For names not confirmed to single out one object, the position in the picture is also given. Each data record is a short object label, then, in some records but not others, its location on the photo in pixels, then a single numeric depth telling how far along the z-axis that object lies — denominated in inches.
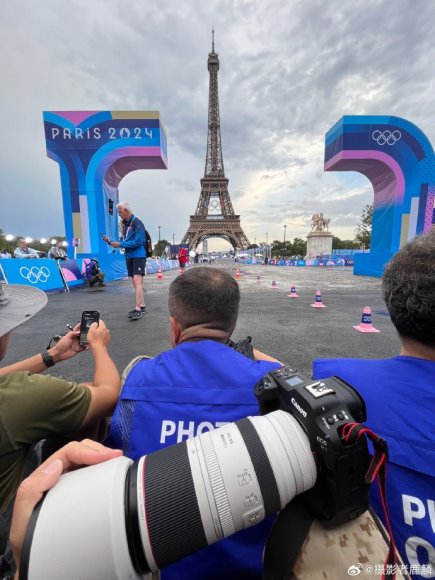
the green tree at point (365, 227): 1485.0
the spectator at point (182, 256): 612.3
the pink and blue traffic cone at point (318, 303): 221.8
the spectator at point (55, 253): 412.8
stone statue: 1284.4
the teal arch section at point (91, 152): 489.1
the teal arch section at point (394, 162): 498.9
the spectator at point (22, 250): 392.5
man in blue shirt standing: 189.5
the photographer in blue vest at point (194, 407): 31.9
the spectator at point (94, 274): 361.4
